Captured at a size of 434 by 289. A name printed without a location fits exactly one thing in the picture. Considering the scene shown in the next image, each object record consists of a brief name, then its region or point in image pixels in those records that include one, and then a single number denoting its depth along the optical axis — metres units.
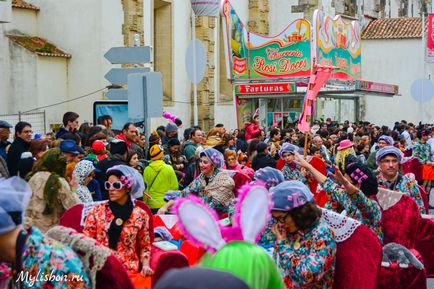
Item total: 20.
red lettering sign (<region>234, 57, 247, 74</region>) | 30.34
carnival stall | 29.62
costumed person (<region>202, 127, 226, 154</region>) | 14.68
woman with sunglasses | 6.65
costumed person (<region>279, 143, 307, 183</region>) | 12.50
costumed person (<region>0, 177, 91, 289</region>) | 4.25
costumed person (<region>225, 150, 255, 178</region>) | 12.80
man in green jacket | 11.45
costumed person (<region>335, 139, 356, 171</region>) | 14.04
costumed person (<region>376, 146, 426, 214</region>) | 8.65
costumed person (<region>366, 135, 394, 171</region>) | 14.75
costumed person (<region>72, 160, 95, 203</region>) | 9.22
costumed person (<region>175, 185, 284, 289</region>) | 3.04
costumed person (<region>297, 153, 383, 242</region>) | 7.07
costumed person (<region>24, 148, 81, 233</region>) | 7.50
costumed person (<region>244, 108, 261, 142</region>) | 19.67
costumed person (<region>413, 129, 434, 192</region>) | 19.08
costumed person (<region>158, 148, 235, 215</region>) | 9.77
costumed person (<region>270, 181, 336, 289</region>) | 5.87
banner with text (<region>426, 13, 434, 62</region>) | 32.62
